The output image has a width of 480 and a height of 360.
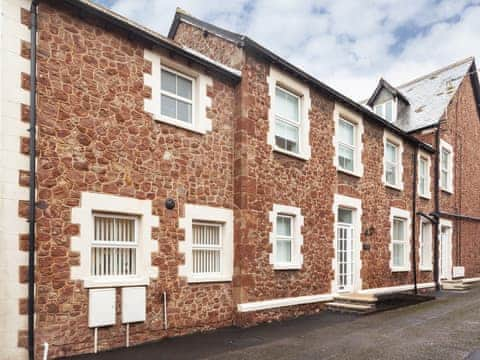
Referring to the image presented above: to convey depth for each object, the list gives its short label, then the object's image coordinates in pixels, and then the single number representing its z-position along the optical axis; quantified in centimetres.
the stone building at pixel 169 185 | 615
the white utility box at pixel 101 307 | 660
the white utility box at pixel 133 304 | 700
